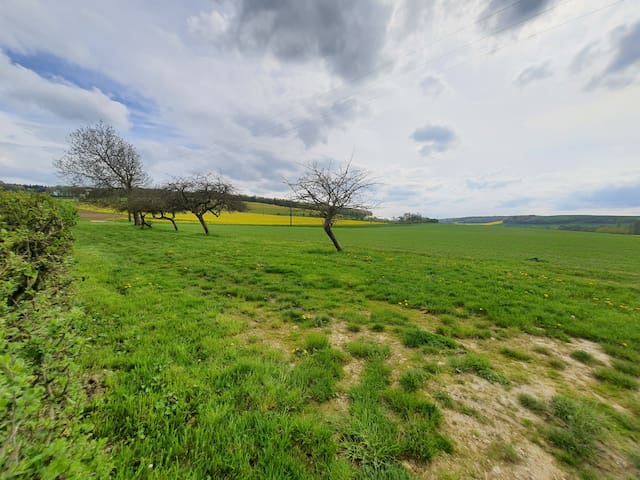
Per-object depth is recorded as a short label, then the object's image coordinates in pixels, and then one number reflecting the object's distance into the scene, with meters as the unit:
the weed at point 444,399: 2.94
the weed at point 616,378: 3.46
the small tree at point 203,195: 24.44
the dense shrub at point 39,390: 1.13
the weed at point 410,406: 2.71
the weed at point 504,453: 2.30
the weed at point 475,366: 3.47
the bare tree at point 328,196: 14.90
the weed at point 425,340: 4.30
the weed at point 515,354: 4.07
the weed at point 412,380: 3.18
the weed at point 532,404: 2.92
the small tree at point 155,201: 25.88
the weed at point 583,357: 4.04
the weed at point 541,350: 4.27
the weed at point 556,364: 3.87
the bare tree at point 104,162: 26.56
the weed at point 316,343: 4.07
